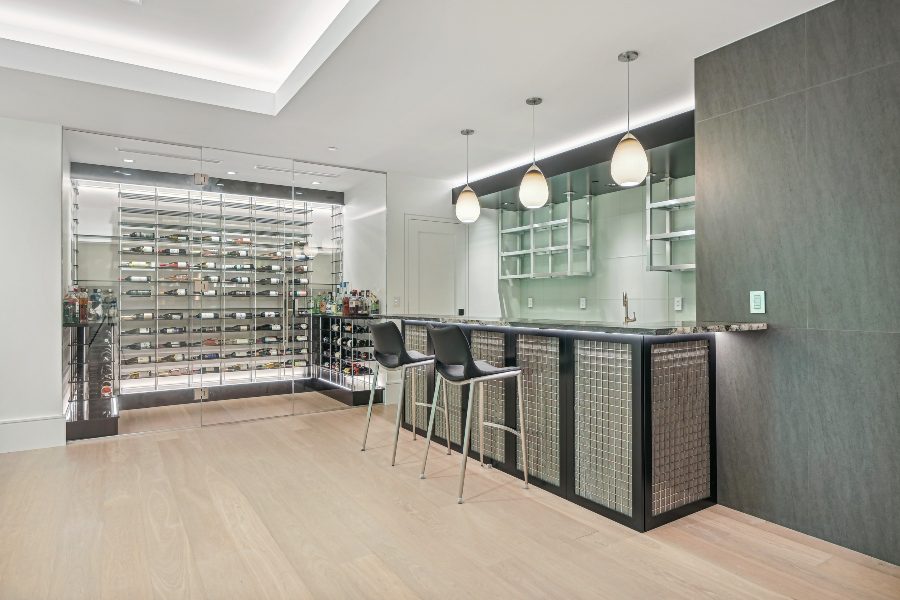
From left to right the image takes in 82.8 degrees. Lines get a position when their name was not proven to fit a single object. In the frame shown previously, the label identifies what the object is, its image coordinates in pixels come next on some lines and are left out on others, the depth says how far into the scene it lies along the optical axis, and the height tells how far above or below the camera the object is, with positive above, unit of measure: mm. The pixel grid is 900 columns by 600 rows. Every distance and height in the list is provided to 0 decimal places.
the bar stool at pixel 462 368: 3006 -413
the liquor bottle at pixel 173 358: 5114 -538
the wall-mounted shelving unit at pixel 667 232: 4461 +609
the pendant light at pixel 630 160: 3121 +863
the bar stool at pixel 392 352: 3684 -367
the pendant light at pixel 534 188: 3879 +865
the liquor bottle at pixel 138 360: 4957 -546
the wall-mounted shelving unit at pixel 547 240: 5699 +738
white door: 6312 +457
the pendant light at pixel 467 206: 4520 +848
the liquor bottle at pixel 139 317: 4902 -119
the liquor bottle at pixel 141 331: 4932 -258
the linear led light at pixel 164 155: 4768 +1438
